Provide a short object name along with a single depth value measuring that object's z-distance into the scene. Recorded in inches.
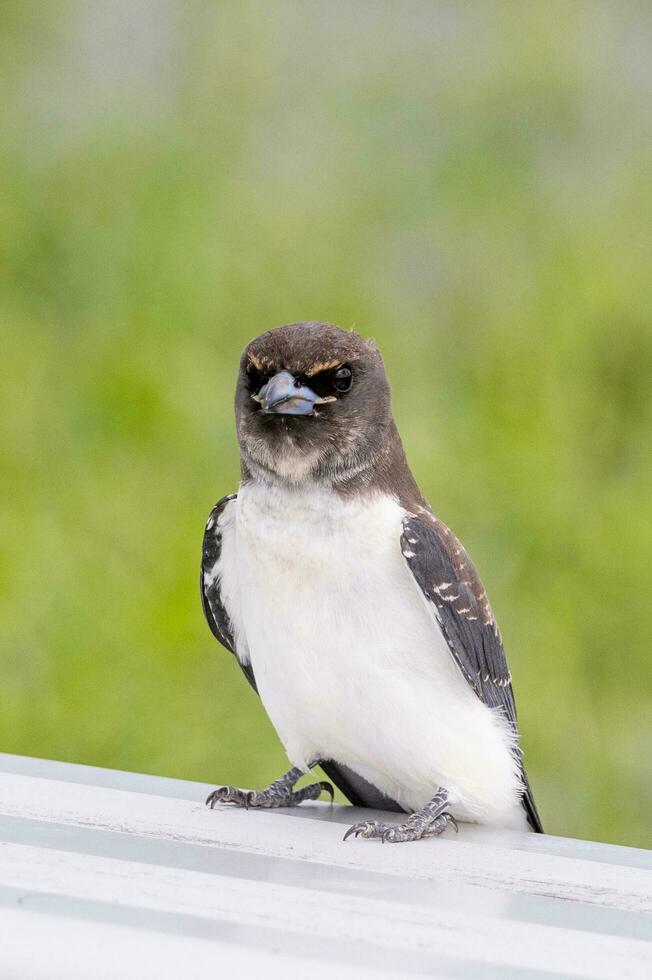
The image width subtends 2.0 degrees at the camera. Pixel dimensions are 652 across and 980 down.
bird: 166.6
